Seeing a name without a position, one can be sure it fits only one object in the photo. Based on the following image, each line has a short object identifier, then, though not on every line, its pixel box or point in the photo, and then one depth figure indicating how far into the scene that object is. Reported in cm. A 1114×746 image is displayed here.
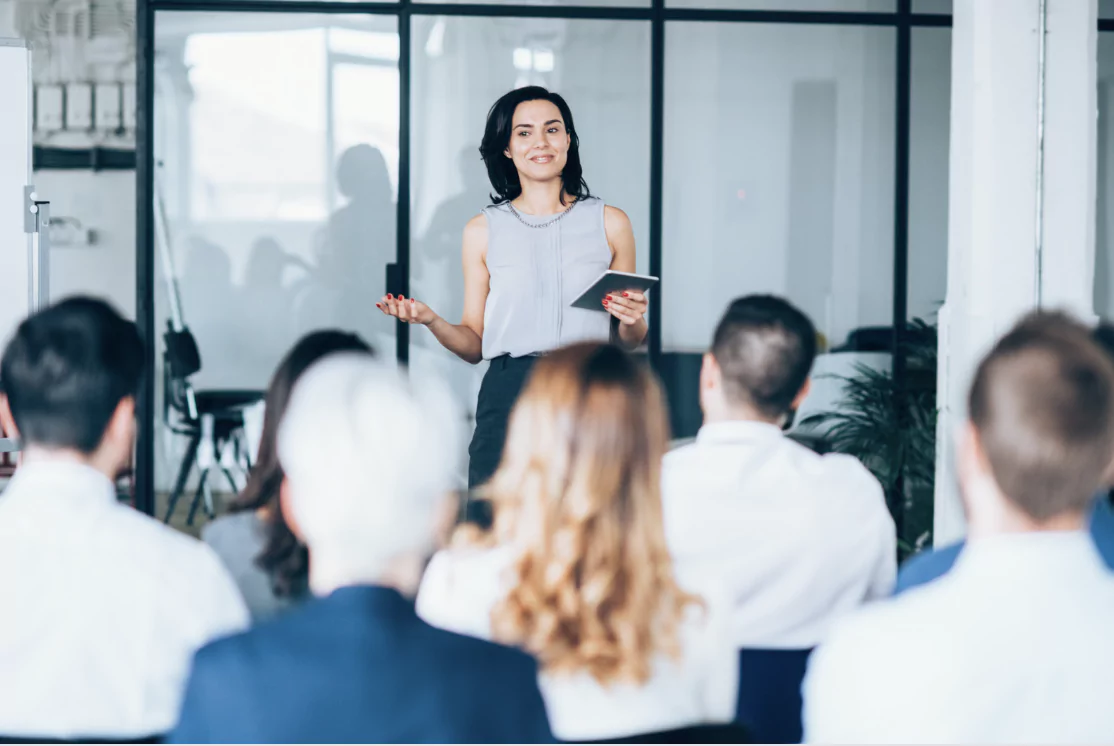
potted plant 677
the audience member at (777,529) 418
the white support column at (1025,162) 590
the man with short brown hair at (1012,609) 336
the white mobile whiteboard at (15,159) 587
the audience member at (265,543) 425
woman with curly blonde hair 383
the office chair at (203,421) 686
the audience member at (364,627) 316
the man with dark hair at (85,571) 386
